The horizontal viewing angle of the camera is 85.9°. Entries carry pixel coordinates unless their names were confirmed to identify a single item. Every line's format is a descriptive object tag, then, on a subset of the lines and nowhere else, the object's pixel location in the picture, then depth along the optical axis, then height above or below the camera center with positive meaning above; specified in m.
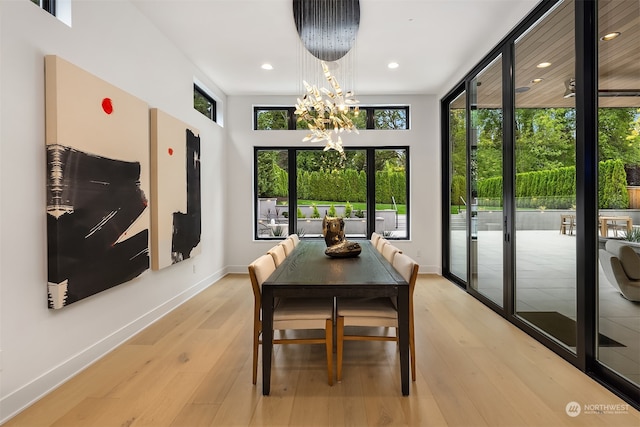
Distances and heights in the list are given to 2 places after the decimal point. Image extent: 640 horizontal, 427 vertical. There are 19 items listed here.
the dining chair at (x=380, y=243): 3.54 -0.39
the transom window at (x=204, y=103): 4.90 +1.61
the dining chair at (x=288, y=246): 3.40 -0.40
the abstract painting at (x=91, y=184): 2.26 +0.19
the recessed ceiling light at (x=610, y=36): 2.30 +1.16
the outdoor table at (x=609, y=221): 2.24 -0.10
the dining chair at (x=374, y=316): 2.34 -0.76
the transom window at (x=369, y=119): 6.11 +1.58
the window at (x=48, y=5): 2.38 +1.44
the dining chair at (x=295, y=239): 4.03 -0.38
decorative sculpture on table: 3.58 -0.25
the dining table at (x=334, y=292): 2.20 -0.54
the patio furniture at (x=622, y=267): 2.17 -0.41
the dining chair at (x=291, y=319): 2.29 -0.77
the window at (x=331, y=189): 6.19 +0.34
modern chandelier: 3.21 +1.83
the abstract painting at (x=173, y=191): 3.52 +0.20
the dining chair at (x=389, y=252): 2.96 -0.41
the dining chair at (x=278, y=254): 2.85 -0.41
